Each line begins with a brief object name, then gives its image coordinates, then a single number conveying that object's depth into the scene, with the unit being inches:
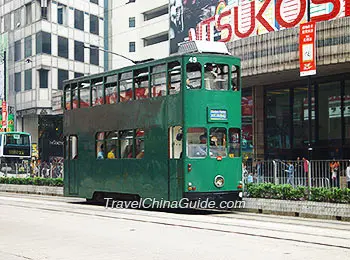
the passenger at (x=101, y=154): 803.4
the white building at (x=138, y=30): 2564.0
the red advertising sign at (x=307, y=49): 963.3
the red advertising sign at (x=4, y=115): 2310.5
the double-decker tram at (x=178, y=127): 679.1
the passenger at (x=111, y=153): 783.1
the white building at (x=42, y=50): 2303.2
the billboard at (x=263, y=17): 1256.2
